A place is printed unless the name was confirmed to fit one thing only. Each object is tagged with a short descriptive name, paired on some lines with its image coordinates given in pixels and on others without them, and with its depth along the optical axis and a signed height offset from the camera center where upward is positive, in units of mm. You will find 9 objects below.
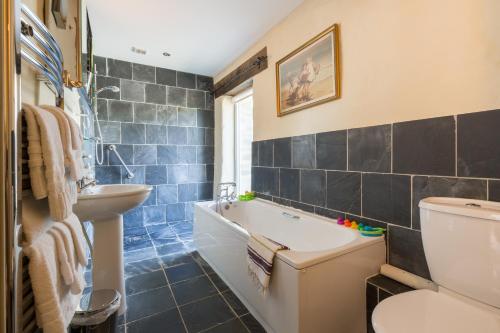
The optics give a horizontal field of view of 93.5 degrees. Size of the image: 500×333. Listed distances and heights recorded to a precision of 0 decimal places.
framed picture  1860 +814
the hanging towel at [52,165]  666 +8
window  3545 +425
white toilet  924 -499
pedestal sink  1449 -506
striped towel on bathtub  1372 -561
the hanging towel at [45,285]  615 -316
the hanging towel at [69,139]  798 +102
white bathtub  1223 -664
